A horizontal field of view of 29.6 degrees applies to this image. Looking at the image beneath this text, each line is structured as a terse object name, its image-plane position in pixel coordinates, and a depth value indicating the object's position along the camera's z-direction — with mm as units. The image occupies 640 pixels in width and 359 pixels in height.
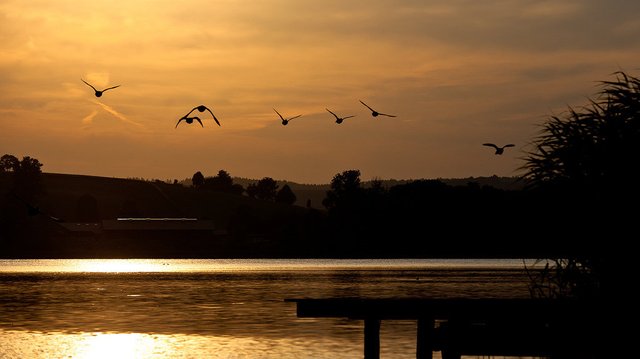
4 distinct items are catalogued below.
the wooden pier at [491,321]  27859
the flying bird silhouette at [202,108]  56500
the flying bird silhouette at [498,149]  76081
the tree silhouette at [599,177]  30281
